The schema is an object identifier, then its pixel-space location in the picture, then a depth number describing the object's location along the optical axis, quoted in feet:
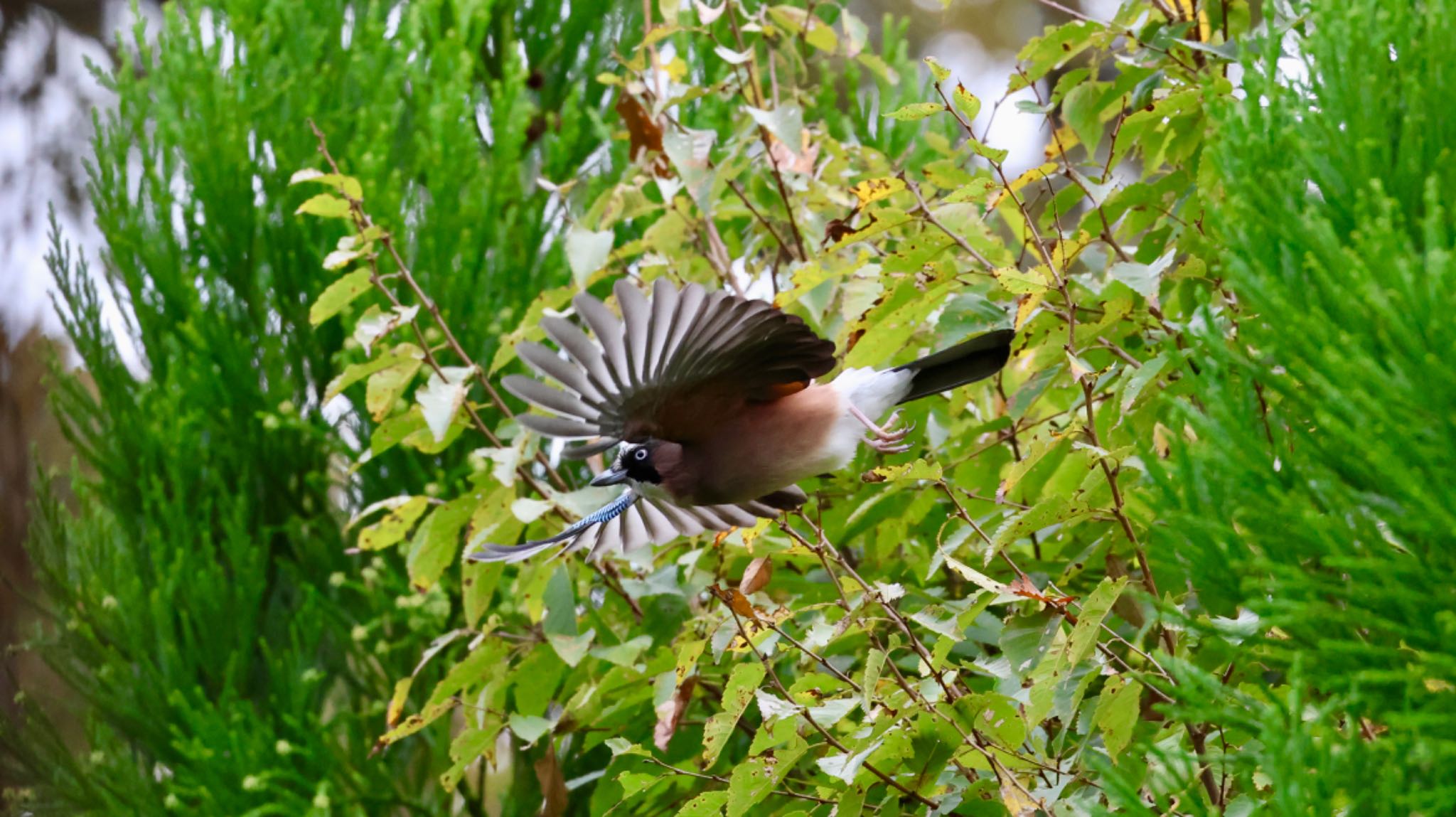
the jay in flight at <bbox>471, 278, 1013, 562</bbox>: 40.73
